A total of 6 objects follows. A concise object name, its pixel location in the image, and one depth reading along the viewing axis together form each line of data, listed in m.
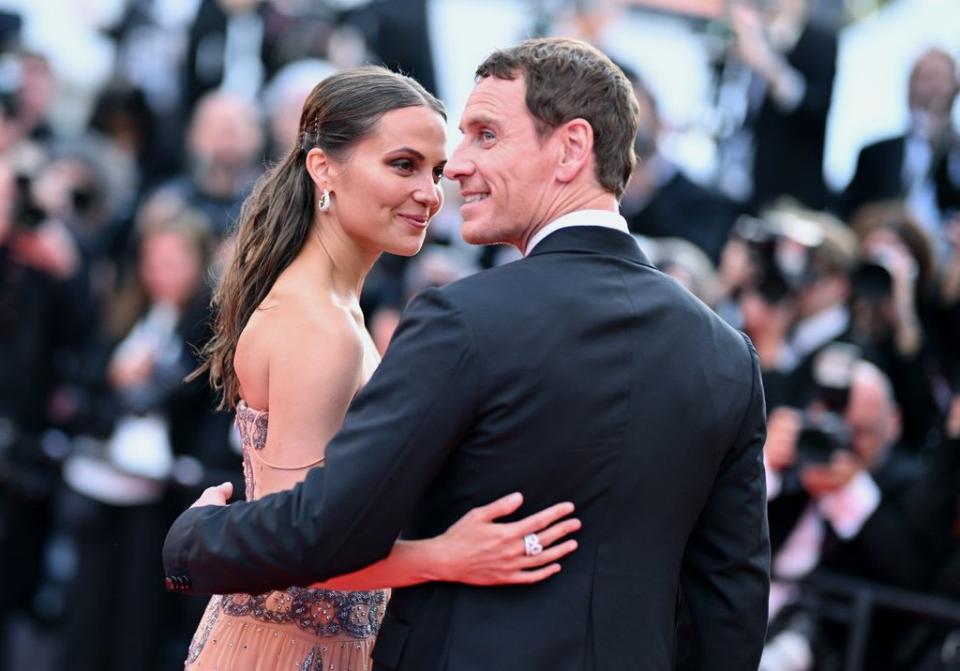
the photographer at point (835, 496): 9.60
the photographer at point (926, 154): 12.61
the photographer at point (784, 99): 13.56
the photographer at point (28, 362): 12.84
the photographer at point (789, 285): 10.90
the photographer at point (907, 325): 10.92
